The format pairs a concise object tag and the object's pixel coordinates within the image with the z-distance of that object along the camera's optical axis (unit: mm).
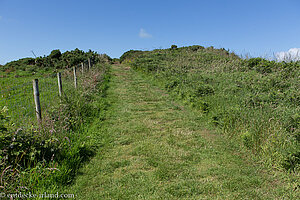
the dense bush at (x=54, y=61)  21625
